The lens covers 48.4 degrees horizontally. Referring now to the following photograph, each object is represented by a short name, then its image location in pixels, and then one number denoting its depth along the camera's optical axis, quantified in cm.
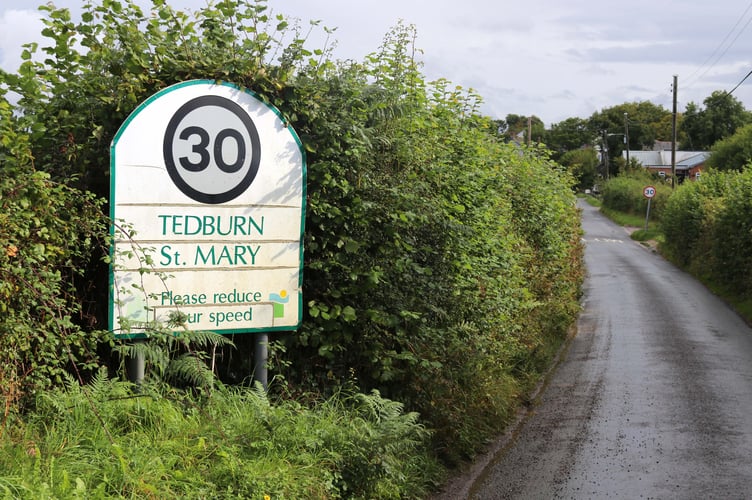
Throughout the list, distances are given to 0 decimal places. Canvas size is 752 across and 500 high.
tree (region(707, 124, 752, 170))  5881
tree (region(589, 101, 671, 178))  12800
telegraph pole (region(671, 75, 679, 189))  5069
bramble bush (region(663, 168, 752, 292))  2284
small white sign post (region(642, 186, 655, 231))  5042
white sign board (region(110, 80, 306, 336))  558
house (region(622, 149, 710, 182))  10651
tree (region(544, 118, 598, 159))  13650
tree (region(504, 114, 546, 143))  13412
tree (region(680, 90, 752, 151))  10738
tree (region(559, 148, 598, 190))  10438
